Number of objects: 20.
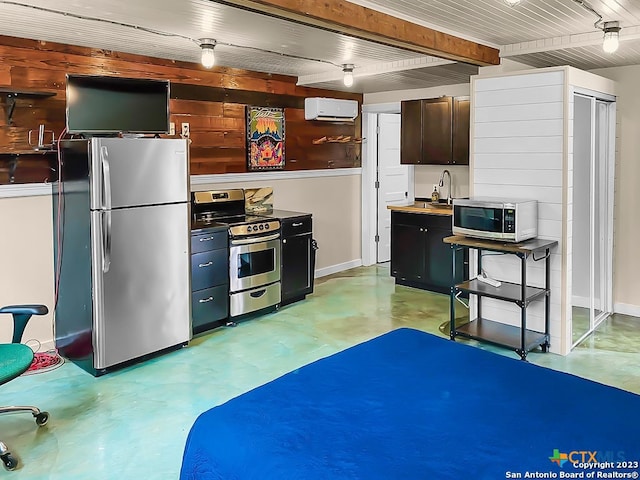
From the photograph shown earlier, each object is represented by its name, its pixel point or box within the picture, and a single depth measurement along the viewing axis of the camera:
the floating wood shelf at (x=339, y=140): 7.19
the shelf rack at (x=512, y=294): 4.29
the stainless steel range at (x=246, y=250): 5.42
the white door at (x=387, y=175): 8.11
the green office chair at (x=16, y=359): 2.99
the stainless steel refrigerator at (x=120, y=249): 4.12
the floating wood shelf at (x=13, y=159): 4.32
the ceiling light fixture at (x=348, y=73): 5.69
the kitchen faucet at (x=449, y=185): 7.05
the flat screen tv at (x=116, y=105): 4.28
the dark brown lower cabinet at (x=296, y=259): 5.98
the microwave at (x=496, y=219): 4.28
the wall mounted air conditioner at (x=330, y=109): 6.88
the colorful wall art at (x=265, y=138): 6.30
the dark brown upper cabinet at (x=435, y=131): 6.42
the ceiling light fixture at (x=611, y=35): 4.04
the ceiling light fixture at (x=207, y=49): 4.51
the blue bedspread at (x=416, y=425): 1.78
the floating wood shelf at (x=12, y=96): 4.26
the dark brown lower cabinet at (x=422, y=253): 6.39
